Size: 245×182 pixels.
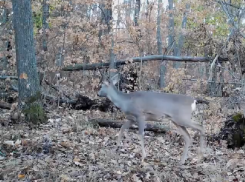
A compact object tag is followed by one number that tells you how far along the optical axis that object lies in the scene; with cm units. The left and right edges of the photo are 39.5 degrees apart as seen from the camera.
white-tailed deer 496
